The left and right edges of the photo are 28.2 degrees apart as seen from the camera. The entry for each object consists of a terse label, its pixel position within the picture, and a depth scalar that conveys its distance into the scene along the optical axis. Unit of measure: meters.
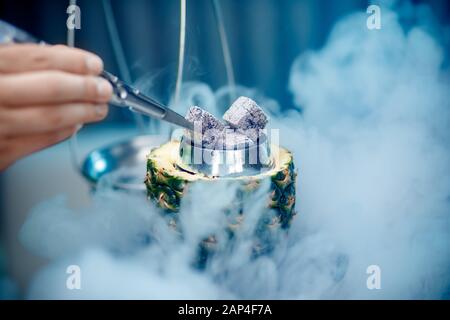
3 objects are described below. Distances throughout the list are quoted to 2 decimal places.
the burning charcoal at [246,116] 0.67
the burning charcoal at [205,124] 0.66
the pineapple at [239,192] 0.65
